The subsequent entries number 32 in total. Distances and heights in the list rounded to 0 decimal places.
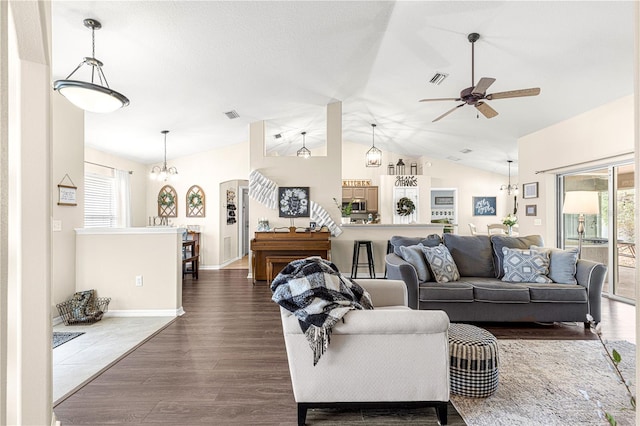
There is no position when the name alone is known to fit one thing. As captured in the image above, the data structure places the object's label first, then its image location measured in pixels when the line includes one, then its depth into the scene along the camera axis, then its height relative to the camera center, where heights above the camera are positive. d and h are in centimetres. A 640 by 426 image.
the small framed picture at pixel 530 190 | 588 +43
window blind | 562 +22
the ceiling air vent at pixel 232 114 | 553 +168
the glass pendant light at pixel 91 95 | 233 +86
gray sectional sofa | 327 -79
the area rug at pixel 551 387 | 191 -115
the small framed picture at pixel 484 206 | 941 +21
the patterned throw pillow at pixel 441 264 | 350 -53
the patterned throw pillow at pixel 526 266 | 347 -56
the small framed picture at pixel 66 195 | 367 +21
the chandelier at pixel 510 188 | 892 +69
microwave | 893 +20
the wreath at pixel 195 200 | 734 +30
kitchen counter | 621 -51
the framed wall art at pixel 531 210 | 591 +7
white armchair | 182 -81
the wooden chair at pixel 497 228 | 896 -39
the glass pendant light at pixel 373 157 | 628 +105
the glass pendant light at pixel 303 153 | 658 +122
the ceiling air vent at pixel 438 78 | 449 +187
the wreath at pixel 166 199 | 734 +32
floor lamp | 404 +13
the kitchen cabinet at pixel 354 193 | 899 +55
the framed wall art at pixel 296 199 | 632 +28
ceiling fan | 310 +115
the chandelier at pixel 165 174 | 605 +74
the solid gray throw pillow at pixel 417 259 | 346 -48
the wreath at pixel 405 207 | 866 +17
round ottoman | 208 -95
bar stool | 591 -77
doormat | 304 -117
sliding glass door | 446 -14
